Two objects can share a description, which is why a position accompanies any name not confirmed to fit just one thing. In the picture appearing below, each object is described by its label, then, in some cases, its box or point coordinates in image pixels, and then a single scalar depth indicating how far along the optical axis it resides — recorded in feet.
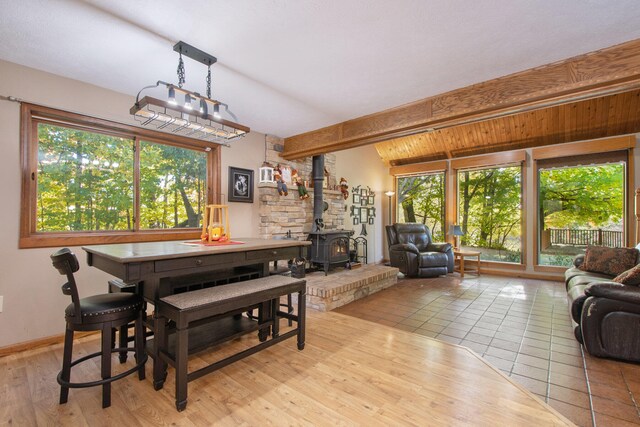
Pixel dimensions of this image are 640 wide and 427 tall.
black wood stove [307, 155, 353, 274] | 14.97
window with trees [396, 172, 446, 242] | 21.93
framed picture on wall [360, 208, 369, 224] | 21.25
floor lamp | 22.77
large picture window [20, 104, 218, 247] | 8.62
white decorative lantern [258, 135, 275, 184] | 13.96
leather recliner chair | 17.83
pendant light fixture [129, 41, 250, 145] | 6.32
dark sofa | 7.41
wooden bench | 5.74
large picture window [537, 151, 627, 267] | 16.16
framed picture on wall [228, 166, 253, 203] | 13.02
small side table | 18.30
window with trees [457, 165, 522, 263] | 18.97
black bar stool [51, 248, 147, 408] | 5.51
